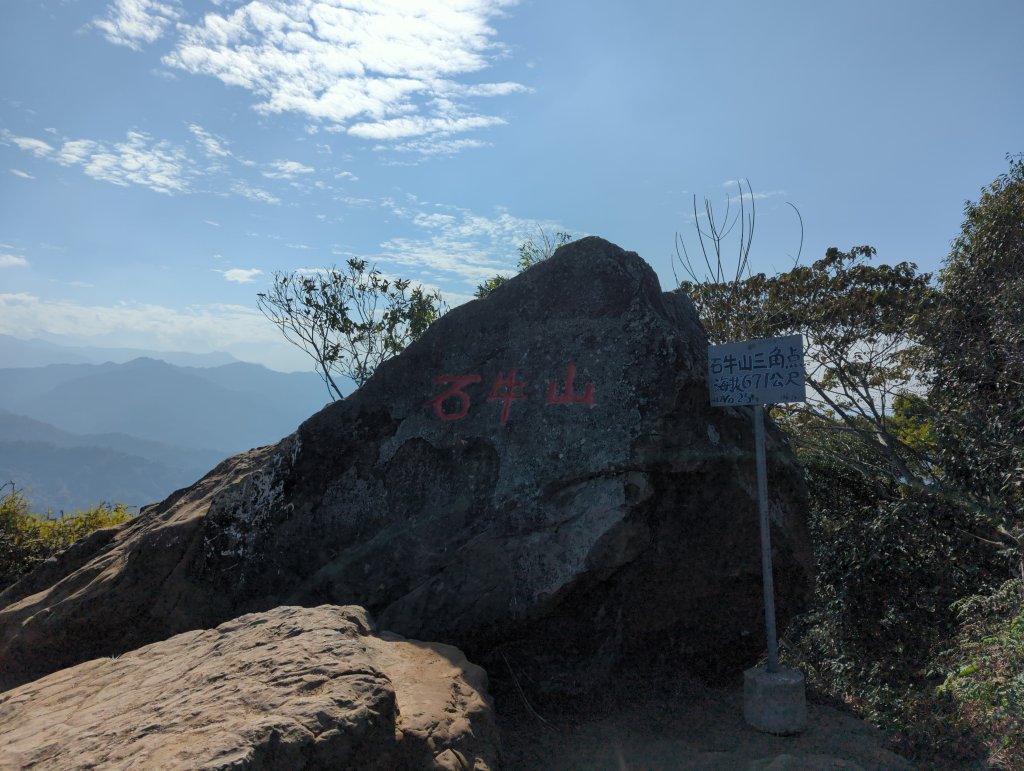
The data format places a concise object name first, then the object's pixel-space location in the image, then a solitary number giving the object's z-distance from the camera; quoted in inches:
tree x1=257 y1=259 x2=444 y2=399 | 585.3
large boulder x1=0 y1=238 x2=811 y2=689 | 189.9
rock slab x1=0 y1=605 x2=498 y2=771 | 104.2
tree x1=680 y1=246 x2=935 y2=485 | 401.4
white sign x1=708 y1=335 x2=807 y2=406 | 192.2
